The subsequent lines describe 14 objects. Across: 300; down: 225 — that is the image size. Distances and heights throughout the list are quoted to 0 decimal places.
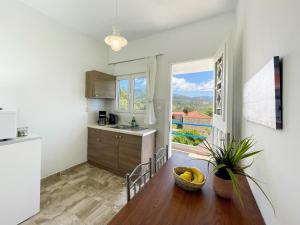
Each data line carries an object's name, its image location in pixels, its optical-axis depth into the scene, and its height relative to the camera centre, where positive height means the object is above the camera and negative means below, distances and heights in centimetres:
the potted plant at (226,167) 89 -34
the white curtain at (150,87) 285 +54
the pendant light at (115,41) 165 +85
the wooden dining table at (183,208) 73 -55
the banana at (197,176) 103 -48
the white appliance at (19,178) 146 -75
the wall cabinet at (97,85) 299 +60
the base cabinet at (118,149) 250 -72
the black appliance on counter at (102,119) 327 -16
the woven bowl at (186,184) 96 -50
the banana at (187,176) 104 -47
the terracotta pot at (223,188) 90 -48
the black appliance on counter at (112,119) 341 -16
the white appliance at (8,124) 148 -14
